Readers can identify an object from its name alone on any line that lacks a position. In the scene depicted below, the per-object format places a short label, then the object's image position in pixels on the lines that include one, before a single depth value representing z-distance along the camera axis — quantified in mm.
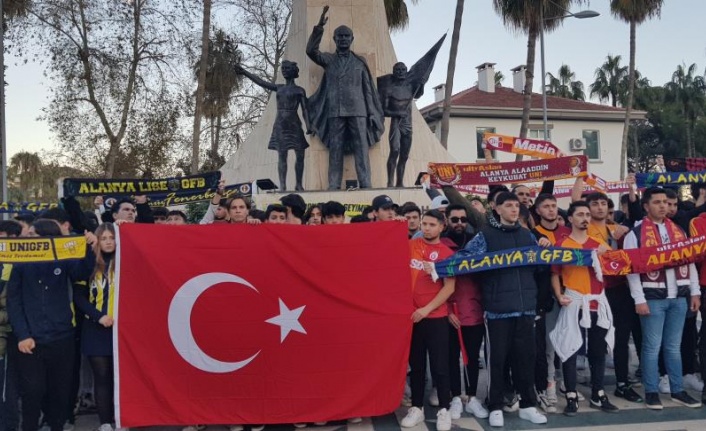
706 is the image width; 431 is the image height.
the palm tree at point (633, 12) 27500
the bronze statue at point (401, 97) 12477
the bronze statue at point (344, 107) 11891
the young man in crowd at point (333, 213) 6066
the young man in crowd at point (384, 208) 6328
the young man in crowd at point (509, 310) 4945
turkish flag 4848
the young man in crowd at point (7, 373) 4703
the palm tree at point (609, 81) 57775
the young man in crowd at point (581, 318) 5172
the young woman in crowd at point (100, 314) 4840
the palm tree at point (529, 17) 22938
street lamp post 20438
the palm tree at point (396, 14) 24625
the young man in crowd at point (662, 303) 5305
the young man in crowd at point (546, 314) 5250
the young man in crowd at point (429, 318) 5004
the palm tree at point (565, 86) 60000
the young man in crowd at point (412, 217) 6449
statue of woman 11805
